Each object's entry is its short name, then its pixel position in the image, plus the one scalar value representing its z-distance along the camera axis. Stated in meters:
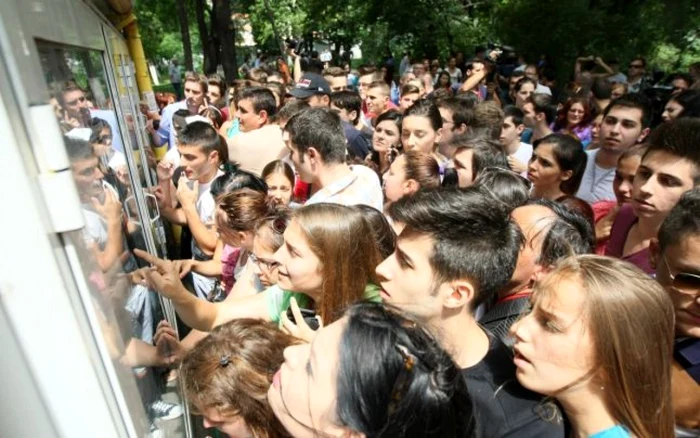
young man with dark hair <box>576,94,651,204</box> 3.58
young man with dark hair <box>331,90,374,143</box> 5.34
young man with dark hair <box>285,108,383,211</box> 2.85
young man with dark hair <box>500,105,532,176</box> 4.59
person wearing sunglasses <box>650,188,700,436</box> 1.51
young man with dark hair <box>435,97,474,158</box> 4.68
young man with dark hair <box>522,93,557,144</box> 5.53
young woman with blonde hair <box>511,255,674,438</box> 1.23
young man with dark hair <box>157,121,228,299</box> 3.24
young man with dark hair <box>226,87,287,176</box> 4.27
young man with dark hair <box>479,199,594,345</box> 1.90
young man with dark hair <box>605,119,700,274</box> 2.25
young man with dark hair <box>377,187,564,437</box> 1.54
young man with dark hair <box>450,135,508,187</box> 3.21
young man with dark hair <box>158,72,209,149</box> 6.18
